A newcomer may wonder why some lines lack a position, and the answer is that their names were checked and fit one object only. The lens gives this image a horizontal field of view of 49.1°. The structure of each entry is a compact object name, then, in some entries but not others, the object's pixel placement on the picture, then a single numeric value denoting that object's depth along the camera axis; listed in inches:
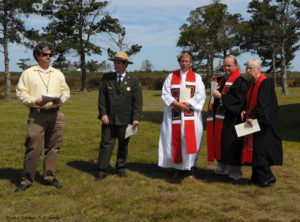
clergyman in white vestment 222.4
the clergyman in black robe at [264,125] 203.5
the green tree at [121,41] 1505.9
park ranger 219.3
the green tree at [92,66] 1533.0
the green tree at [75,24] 1399.7
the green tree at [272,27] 1219.9
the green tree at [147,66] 2835.1
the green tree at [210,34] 1333.7
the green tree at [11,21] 986.7
